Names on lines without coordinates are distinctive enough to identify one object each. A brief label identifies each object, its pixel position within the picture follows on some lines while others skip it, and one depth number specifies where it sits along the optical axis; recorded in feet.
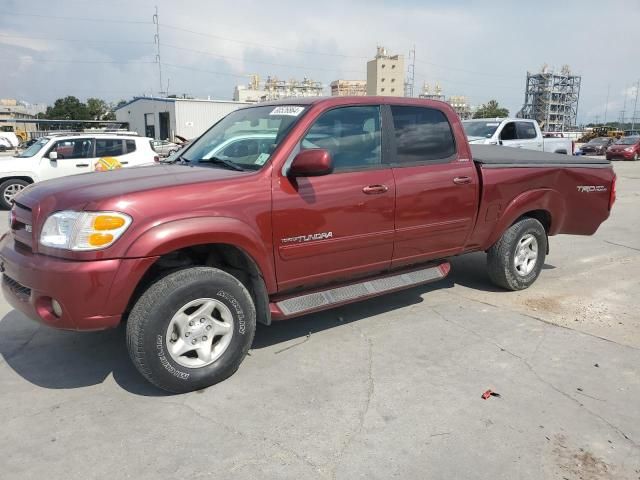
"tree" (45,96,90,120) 272.60
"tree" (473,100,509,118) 362.14
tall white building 302.66
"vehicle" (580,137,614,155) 111.86
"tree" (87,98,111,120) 292.20
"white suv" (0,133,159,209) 36.96
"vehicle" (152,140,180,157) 82.28
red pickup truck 9.96
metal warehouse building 144.66
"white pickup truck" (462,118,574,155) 43.62
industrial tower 422.00
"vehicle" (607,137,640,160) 97.16
